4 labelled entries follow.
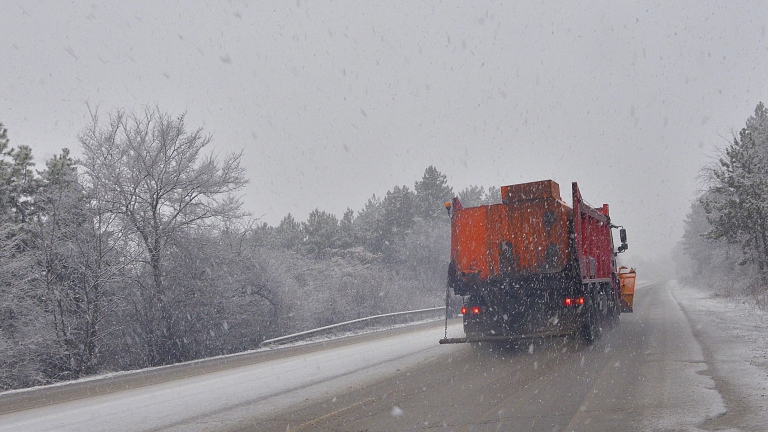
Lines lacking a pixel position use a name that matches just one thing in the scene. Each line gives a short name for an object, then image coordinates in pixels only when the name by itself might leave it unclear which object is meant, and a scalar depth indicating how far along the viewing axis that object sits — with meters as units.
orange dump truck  12.32
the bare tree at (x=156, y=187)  20.25
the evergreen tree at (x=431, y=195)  61.56
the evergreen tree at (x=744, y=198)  27.77
